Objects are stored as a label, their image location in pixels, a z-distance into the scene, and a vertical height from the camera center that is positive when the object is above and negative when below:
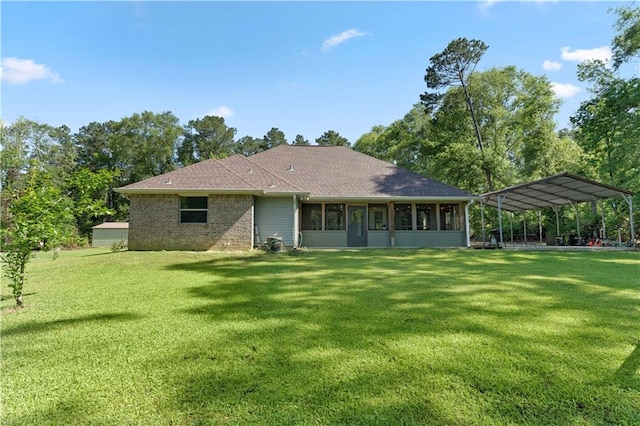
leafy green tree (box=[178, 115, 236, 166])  44.78 +12.51
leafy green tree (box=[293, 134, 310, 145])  54.66 +14.71
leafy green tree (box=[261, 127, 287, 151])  51.00 +14.01
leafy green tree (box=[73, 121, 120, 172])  41.09 +10.94
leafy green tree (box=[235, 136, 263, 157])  49.42 +12.55
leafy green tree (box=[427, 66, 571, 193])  24.66 +7.69
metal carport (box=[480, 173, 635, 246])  13.97 +1.58
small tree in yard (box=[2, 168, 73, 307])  5.04 +0.15
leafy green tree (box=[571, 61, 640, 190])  18.22 +5.91
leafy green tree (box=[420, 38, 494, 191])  25.67 +12.54
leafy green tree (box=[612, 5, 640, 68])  19.15 +11.08
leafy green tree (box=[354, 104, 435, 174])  31.98 +8.69
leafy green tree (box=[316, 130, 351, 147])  47.06 +12.80
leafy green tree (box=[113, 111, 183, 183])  41.22 +10.85
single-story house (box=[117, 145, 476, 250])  13.25 +1.09
